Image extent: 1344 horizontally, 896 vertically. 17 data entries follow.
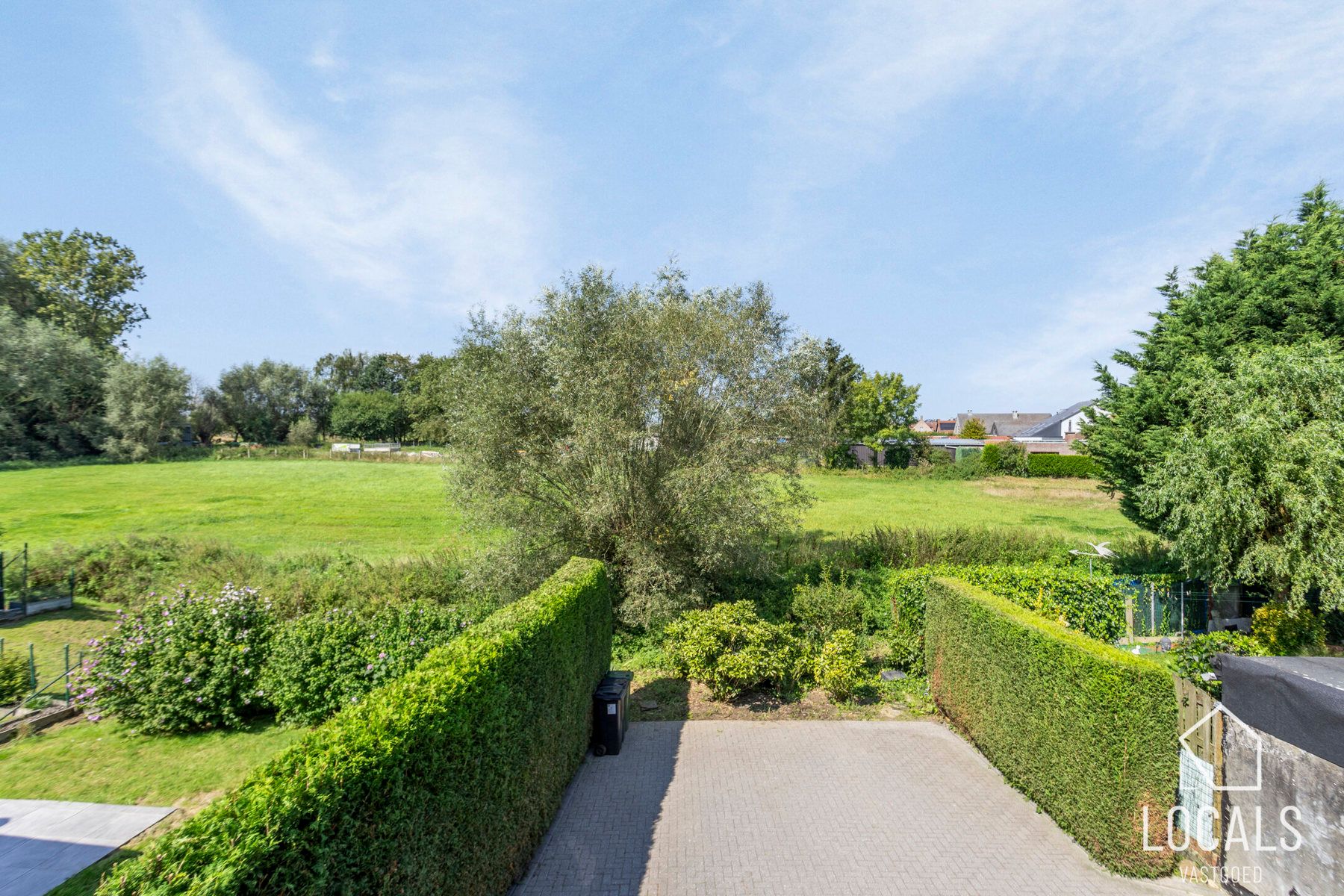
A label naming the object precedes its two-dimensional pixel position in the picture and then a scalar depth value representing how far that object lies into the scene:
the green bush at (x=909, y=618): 11.77
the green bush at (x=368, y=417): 68.81
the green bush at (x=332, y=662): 9.09
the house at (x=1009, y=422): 88.25
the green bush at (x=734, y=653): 10.48
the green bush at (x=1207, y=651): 6.32
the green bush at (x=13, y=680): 9.78
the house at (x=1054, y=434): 59.97
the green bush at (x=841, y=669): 10.50
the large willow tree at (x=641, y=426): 13.80
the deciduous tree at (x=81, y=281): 47.62
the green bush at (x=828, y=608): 14.15
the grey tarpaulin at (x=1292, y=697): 4.96
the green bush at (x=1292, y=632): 10.66
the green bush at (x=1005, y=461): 50.22
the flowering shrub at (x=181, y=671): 8.91
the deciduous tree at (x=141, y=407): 42.44
